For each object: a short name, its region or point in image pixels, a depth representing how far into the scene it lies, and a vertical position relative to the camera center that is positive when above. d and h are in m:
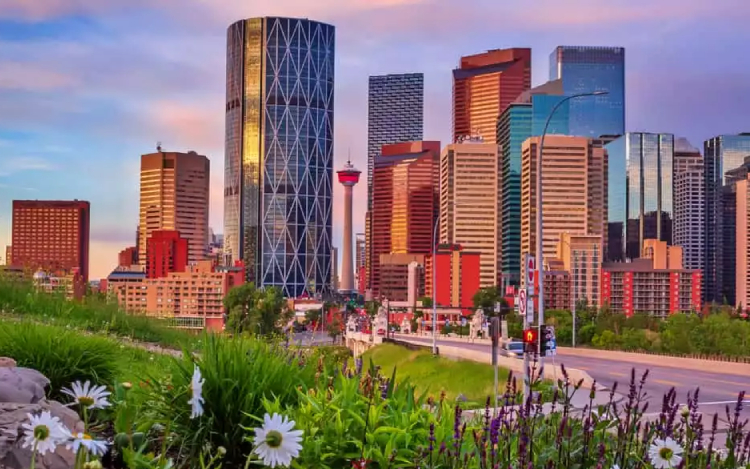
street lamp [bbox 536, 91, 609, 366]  28.22 +1.33
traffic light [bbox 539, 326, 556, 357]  21.61 -1.77
